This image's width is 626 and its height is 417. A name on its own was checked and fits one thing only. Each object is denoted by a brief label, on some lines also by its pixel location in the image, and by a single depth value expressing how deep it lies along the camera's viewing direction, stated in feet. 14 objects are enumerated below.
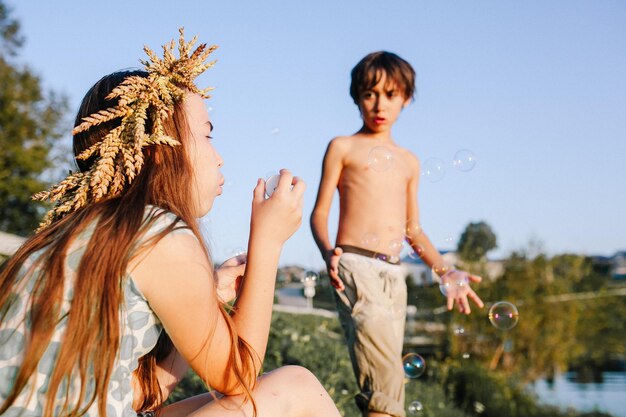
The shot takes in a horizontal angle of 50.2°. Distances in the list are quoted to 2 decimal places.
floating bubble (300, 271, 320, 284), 11.97
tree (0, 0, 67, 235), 53.31
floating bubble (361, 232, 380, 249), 10.57
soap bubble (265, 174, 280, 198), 6.49
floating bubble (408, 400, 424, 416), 11.63
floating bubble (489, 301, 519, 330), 12.21
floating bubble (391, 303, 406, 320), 10.44
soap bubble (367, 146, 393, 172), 10.95
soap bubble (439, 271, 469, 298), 10.56
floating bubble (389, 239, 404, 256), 10.71
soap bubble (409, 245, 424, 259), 11.84
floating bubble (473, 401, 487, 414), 23.95
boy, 9.98
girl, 4.83
